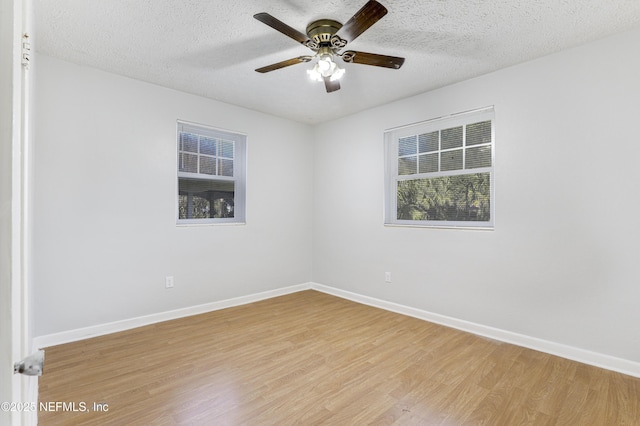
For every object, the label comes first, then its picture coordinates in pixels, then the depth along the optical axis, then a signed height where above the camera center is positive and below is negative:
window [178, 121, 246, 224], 3.55 +0.47
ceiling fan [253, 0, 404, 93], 1.90 +1.14
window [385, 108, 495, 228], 3.09 +0.46
